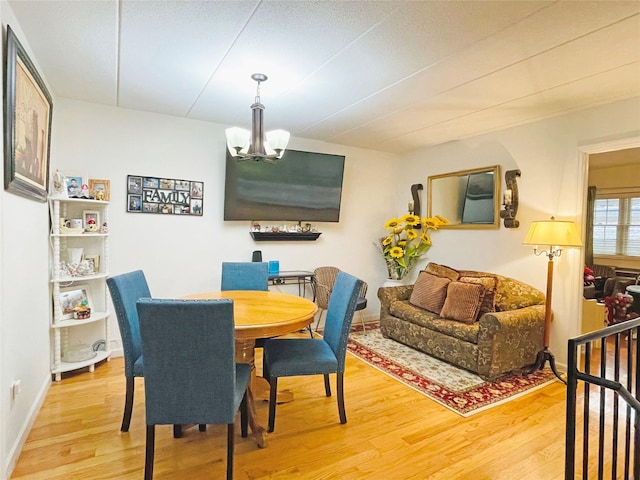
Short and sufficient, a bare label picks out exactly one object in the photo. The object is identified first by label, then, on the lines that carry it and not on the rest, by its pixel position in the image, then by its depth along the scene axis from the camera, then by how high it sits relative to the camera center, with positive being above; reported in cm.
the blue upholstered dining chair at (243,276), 328 -42
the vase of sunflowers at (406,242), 457 -6
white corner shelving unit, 298 -58
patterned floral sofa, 308 -77
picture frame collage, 355 +34
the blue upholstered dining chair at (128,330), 215 -64
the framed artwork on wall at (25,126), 181 +58
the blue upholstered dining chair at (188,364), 163 -64
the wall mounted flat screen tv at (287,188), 399 +53
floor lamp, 303 +2
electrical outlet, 197 -94
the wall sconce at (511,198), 372 +46
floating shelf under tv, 422 -4
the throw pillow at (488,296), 348 -54
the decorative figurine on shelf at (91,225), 321 +0
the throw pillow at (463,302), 344 -61
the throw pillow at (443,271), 404 -37
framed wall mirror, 400 +52
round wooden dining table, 204 -52
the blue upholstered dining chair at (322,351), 230 -81
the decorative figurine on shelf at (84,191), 318 +30
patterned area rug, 276 -121
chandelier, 262 +69
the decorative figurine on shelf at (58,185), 296 +32
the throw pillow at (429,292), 381 -59
